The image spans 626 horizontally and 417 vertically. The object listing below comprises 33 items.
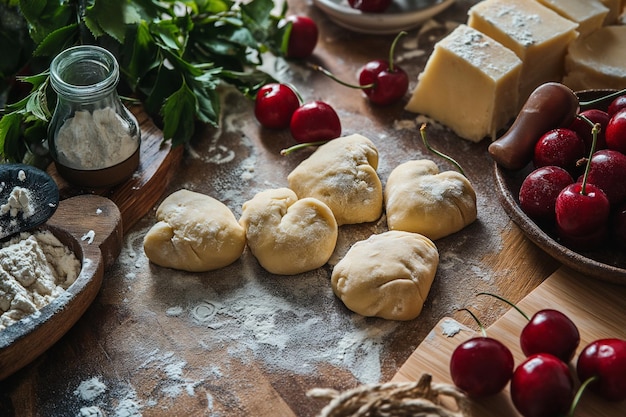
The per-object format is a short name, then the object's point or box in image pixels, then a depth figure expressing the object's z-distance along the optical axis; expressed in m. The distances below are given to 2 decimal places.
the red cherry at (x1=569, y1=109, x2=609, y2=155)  0.47
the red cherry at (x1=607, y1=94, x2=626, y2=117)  0.47
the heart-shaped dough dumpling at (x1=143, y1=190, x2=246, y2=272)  0.45
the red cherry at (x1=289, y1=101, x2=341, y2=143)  0.51
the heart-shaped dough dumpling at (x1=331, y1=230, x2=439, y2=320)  0.42
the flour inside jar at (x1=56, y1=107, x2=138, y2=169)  0.45
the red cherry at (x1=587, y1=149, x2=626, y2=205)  0.44
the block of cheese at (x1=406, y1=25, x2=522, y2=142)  0.50
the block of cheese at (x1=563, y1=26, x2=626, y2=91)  0.52
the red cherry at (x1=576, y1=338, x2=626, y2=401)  0.38
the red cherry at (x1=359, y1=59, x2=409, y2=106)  0.54
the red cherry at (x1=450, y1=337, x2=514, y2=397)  0.38
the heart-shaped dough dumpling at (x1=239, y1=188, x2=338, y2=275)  0.44
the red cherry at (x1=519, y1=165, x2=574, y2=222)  0.44
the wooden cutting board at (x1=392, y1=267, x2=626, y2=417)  0.39
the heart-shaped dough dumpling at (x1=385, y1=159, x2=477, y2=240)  0.46
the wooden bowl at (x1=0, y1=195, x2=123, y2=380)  0.39
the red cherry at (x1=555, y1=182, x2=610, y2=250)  0.42
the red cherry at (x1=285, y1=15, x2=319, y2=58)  0.58
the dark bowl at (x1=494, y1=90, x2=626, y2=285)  0.42
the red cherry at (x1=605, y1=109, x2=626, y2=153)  0.45
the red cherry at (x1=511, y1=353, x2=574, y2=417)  0.37
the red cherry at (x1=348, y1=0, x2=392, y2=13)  0.59
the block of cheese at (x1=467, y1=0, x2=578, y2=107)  0.52
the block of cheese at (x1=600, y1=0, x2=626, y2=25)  0.56
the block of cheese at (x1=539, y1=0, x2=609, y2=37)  0.54
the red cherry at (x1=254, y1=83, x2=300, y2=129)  0.53
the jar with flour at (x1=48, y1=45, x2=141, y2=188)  0.45
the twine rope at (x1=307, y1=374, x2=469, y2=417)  0.36
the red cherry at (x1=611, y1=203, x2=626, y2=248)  0.44
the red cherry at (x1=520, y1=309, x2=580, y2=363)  0.39
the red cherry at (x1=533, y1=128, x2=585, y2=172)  0.46
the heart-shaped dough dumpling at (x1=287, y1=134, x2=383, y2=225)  0.47
